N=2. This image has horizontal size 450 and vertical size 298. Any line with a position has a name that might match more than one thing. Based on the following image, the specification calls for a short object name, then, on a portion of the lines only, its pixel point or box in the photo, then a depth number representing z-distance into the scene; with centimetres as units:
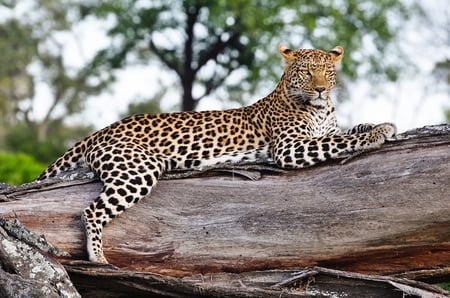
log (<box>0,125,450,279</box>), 1620
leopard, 1689
